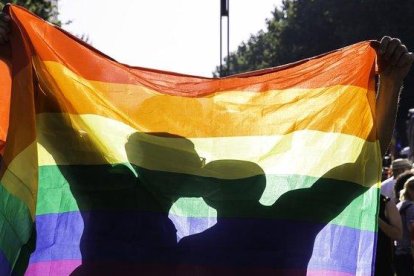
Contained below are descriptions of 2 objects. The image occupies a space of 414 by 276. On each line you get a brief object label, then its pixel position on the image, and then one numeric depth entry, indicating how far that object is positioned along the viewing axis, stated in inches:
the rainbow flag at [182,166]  188.4
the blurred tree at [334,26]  1819.6
